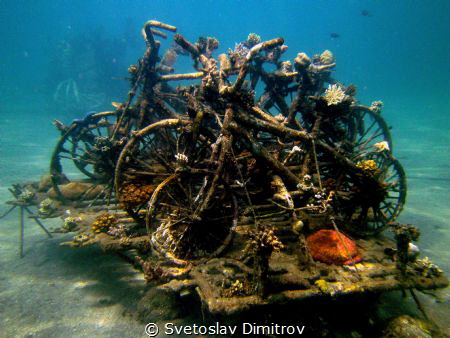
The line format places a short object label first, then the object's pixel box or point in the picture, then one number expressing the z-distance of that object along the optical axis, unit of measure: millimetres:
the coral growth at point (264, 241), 3033
